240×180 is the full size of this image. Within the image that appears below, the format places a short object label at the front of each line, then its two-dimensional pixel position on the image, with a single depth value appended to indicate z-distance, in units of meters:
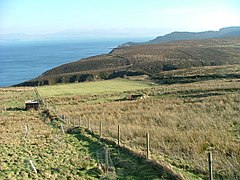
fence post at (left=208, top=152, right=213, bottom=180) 8.33
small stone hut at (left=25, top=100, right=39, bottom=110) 44.02
